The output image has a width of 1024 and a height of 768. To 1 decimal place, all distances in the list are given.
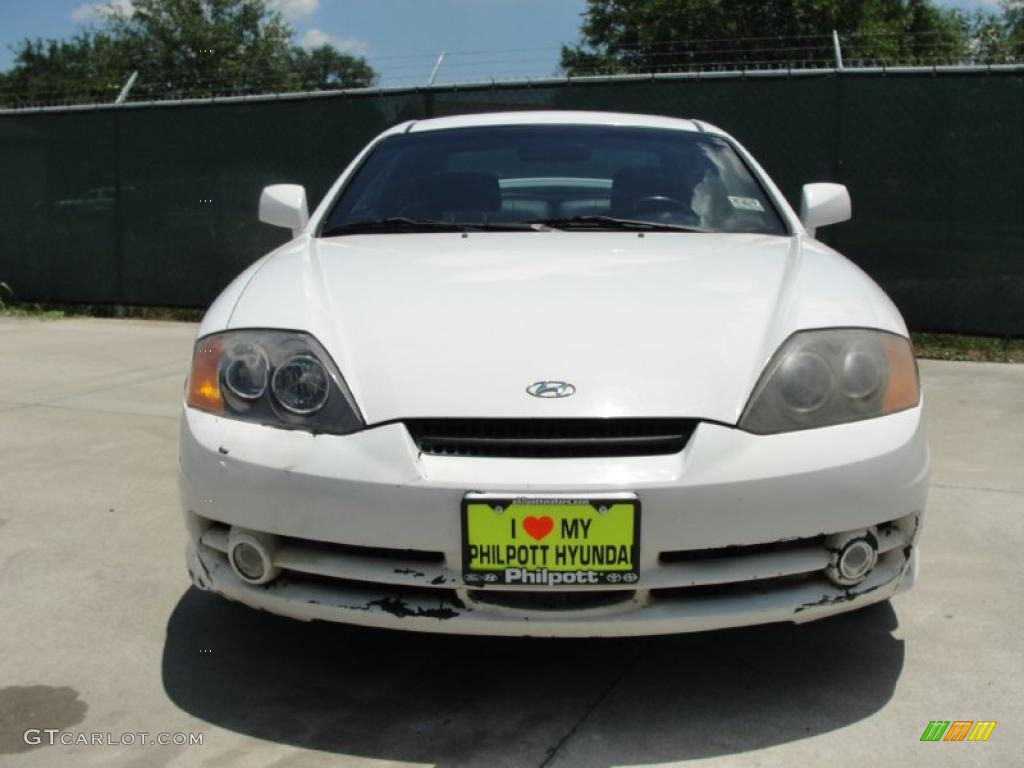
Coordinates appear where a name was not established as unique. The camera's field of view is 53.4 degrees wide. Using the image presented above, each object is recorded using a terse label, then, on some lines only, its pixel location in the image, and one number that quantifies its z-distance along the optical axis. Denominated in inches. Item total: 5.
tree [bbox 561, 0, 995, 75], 1221.1
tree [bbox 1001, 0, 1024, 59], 1503.4
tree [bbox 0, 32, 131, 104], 1689.2
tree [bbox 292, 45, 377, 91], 1991.9
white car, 79.9
